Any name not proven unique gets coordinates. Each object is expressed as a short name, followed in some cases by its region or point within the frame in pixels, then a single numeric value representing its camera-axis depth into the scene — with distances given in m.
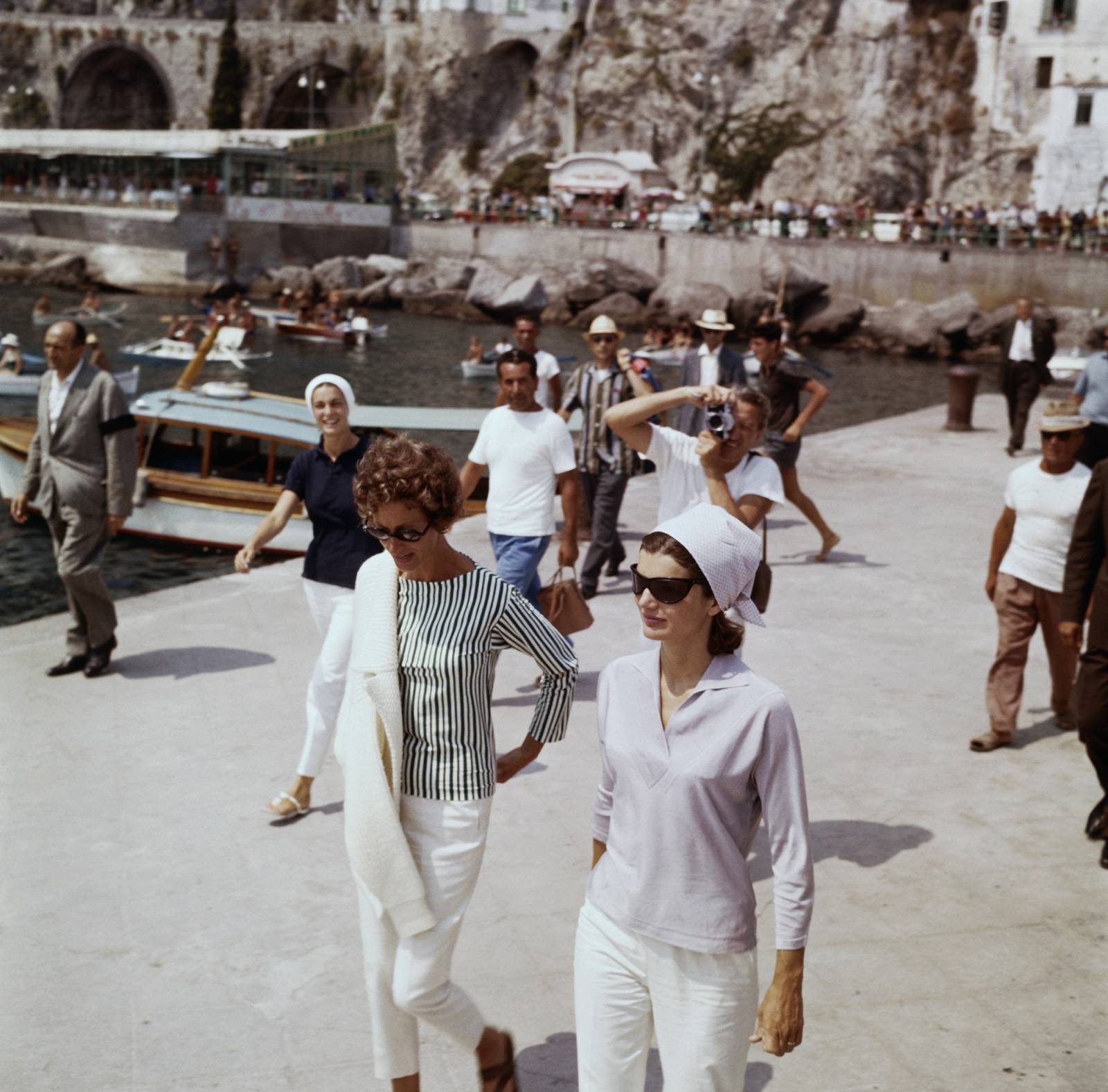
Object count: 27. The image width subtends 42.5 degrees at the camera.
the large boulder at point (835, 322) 44.50
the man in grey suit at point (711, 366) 10.05
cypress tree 75.94
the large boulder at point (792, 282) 45.94
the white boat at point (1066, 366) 31.72
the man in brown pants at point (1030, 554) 6.69
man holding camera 5.15
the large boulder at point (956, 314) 42.31
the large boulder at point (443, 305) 49.22
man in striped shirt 9.71
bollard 18.20
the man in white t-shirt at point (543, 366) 10.09
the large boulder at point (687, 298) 46.28
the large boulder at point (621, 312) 47.41
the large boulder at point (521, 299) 48.34
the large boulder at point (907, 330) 42.44
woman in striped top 3.54
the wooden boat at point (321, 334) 39.53
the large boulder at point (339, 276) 52.59
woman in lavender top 2.97
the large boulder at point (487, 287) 49.19
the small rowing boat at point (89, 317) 39.56
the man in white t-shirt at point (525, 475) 7.03
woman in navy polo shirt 5.72
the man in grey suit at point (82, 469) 7.52
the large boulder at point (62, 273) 53.81
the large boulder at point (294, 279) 52.47
